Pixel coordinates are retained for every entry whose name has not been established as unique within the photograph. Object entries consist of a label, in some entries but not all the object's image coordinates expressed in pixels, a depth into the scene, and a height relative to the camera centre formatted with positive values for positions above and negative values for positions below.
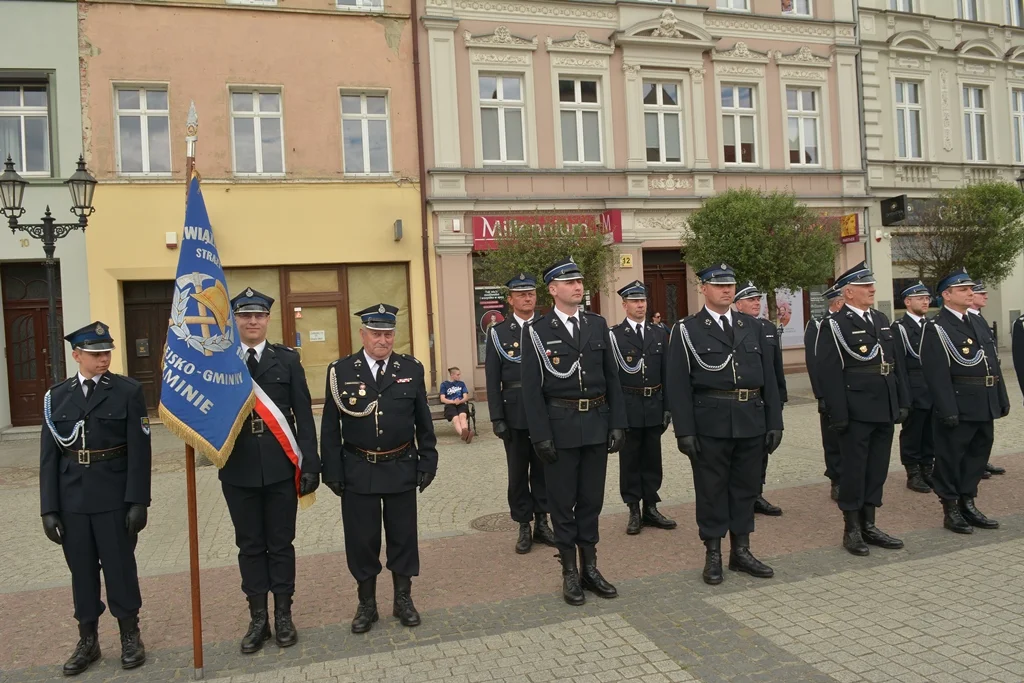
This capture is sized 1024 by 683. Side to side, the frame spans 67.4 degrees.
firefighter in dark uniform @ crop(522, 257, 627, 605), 5.18 -0.47
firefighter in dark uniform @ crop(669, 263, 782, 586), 5.48 -0.52
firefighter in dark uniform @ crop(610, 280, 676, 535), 6.71 -0.58
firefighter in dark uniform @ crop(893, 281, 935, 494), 7.77 -0.92
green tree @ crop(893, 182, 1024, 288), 16.84 +2.17
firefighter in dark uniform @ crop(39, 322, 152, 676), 4.48 -0.70
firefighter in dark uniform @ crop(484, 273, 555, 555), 6.36 -0.62
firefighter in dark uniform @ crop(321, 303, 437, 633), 4.82 -0.64
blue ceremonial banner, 4.42 -0.03
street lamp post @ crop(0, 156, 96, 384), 10.62 +2.35
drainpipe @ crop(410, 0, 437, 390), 16.75 +3.63
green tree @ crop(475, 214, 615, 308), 13.71 +1.78
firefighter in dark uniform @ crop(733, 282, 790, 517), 6.98 +0.07
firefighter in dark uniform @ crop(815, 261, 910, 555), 5.91 -0.51
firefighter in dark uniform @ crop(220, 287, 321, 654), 4.62 -0.76
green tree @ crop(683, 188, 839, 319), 14.38 +1.83
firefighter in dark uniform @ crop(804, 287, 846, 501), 7.42 -1.05
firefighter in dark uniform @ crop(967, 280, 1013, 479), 6.71 +0.11
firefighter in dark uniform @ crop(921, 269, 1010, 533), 6.26 -0.59
